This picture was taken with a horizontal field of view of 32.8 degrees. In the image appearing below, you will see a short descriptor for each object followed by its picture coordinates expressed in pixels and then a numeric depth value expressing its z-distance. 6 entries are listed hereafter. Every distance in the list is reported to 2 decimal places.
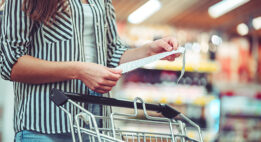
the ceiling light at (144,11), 6.76
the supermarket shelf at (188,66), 5.69
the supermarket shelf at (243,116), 5.44
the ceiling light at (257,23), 7.27
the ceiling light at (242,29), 7.48
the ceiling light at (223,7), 6.61
